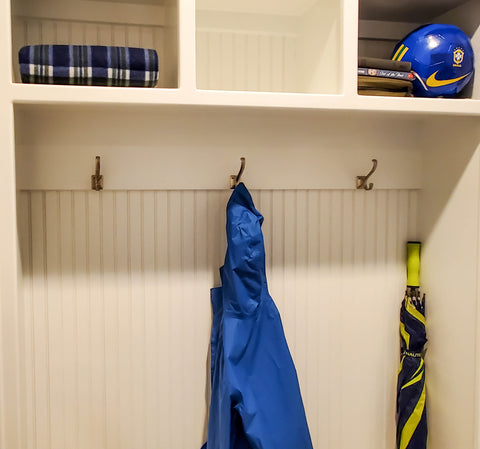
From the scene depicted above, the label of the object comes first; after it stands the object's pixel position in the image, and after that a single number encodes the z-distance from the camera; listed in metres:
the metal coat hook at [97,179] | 1.26
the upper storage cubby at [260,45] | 1.29
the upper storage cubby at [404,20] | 1.29
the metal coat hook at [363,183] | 1.42
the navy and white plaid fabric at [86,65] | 1.04
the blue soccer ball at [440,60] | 1.23
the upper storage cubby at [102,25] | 1.25
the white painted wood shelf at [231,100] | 1.02
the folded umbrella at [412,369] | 1.45
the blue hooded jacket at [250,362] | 1.20
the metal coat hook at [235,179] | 1.31
